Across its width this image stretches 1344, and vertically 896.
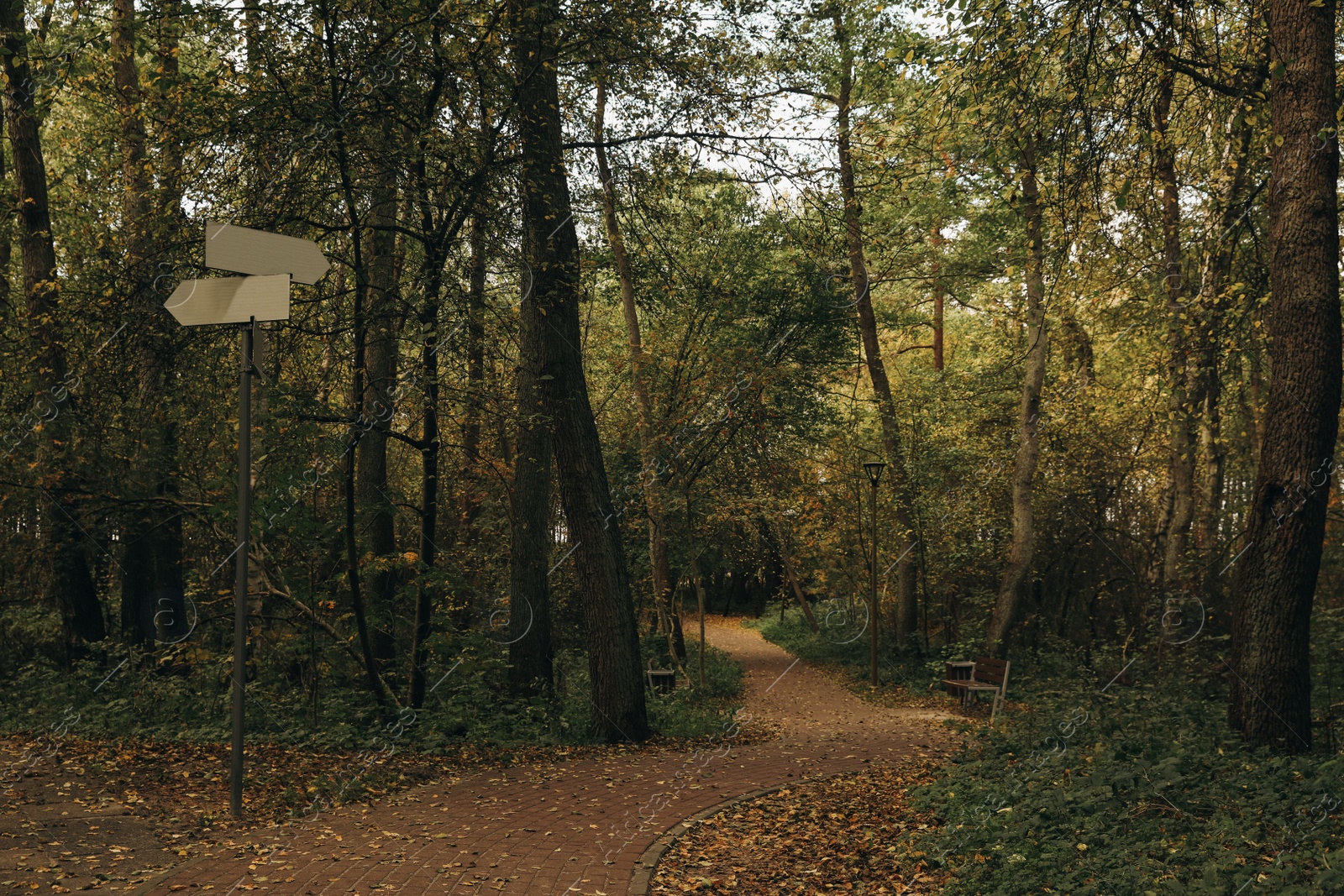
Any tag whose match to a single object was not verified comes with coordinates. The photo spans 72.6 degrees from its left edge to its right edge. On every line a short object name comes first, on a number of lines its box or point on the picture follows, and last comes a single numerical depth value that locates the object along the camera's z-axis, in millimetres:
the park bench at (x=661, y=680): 16625
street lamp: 17781
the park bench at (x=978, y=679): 14328
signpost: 5555
